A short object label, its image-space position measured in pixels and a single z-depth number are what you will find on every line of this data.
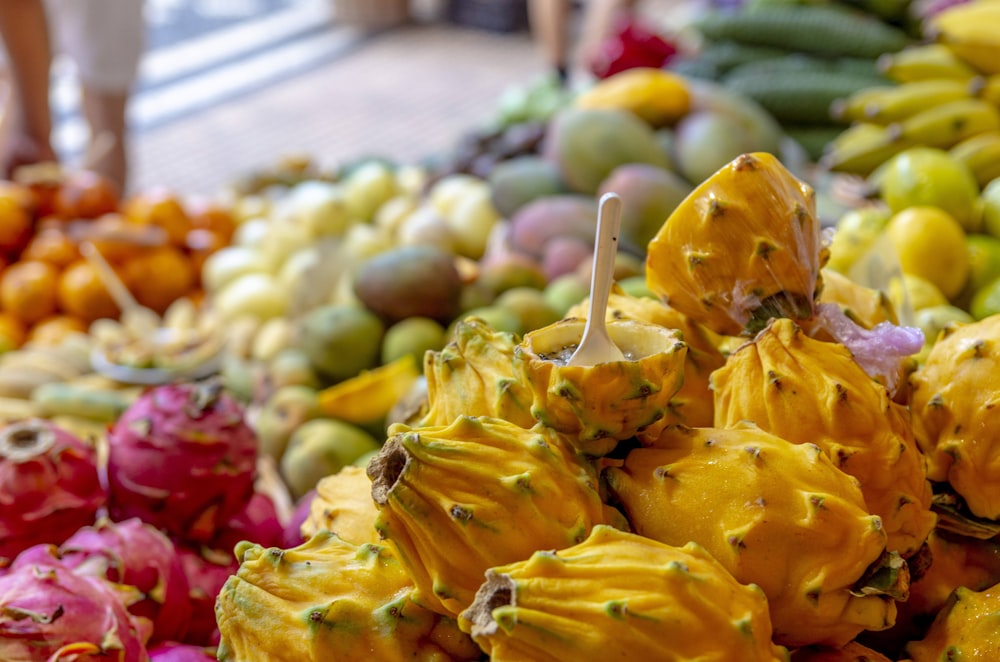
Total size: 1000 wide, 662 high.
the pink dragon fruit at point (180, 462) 1.31
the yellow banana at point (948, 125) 2.23
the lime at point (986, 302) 1.56
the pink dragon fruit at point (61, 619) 0.97
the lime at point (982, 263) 1.75
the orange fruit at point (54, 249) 3.09
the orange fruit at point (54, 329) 2.85
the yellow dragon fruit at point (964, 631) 0.86
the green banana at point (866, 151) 2.31
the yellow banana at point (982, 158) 2.06
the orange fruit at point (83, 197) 3.29
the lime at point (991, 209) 1.85
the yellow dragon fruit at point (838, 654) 0.82
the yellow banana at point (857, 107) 2.50
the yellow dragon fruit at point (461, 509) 0.75
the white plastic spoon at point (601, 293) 0.82
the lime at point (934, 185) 1.85
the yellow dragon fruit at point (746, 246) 0.98
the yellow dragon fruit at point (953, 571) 0.95
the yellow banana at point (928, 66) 2.62
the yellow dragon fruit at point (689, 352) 0.98
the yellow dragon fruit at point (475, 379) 0.89
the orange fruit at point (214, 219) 3.47
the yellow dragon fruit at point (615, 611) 0.68
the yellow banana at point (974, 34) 2.58
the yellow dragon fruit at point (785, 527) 0.78
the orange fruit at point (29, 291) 2.95
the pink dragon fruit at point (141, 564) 1.17
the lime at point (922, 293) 1.55
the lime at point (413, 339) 2.15
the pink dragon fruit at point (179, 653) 1.10
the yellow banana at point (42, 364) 2.49
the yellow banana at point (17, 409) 2.18
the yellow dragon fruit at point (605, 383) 0.80
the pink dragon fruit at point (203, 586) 1.29
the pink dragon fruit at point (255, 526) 1.41
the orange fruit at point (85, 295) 2.99
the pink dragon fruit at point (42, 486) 1.22
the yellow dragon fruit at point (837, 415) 0.87
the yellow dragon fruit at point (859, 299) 1.14
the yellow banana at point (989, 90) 2.38
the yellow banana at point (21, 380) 2.36
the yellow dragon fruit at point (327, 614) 0.79
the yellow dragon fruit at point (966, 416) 0.95
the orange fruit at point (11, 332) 2.80
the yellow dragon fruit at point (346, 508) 0.95
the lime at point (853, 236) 1.66
